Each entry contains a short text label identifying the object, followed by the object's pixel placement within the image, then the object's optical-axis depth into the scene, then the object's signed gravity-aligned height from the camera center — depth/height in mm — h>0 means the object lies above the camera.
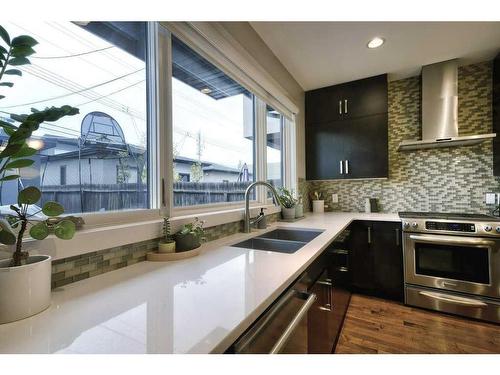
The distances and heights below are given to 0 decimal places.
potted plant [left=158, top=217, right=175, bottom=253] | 1080 -248
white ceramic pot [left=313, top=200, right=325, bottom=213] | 3084 -236
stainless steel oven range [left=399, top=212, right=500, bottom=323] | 1896 -685
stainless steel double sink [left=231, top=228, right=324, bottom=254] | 1426 -363
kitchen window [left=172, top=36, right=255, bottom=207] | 1396 +425
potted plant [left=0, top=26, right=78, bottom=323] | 550 -94
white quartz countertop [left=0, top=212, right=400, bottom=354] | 478 -318
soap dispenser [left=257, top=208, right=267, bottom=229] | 1835 -266
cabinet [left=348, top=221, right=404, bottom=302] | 2260 -727
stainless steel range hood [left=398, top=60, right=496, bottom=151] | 2369 +837
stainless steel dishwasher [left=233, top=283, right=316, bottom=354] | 617 -453
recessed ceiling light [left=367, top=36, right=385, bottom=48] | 2006 +1291
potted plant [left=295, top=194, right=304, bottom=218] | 2395 -226
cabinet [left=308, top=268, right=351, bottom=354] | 1093 -720
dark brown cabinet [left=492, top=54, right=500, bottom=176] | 2238 +714
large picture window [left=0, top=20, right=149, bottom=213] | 830 +338
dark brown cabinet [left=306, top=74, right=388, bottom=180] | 2635 +697
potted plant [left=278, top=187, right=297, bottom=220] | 2283 -158
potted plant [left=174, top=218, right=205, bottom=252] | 1122 -235
